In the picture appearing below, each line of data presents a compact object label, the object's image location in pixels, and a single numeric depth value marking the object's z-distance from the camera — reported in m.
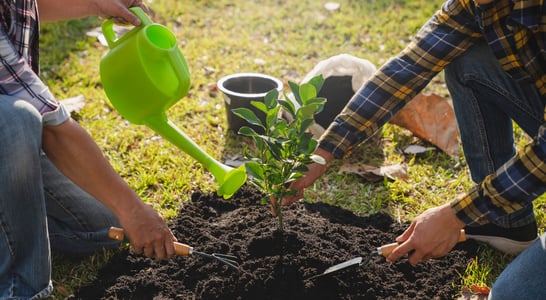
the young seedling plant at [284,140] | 2.04
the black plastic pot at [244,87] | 3.46
